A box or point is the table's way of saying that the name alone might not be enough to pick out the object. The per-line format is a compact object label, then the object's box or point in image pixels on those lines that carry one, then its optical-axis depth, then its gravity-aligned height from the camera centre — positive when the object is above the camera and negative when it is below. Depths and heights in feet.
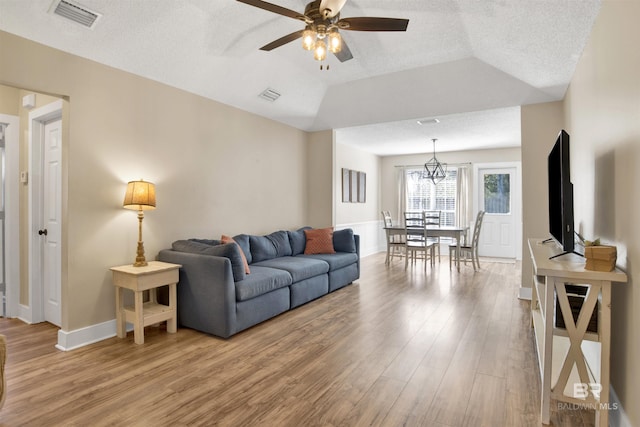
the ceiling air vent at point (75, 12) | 8.47 +5.01
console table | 5.84 -2.10
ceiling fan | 7.51 +4.37
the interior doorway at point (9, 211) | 11.92 +0.04
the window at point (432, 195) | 27.37 +1.41
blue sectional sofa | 10.34 -2.35
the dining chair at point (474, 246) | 20.65 -2.08
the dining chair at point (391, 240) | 23.00 -1.97
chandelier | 25.55 +3.47
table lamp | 10.36 +0.37
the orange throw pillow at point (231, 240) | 12.03 -1.05
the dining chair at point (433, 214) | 26.52 -0.16
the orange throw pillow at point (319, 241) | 16.84 -1.42
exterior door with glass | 25.50 +0.14
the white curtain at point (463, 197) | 26.45 +1.14
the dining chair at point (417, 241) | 21.39 -1.87
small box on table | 5.82 -0.77
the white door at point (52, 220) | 11.28 -0.26
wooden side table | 9.89 -2.44
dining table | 20.77 -1.23
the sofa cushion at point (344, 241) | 17.39 -1.46
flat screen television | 6.65 +0.25
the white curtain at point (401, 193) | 29.01 +1.58
